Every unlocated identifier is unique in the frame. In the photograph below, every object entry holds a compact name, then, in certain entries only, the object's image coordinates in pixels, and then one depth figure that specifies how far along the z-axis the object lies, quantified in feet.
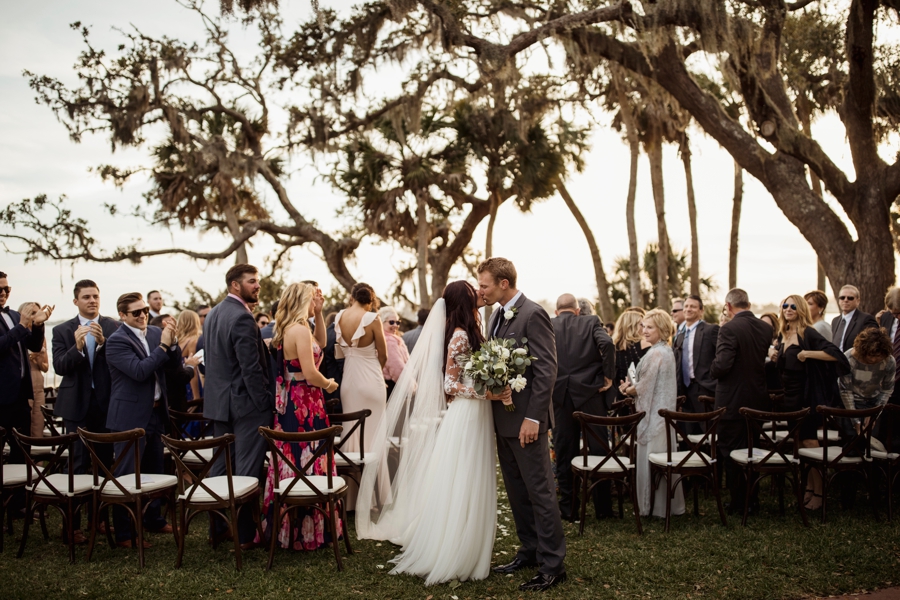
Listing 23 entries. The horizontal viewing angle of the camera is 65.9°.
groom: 14.61
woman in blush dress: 21.09
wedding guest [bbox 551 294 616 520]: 21.12
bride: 15.06
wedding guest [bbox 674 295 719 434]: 24.20
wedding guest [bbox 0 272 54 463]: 19.65
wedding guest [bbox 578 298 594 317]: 23.49
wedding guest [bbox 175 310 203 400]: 24.82
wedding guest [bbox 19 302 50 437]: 23.03
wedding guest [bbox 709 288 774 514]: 20.51
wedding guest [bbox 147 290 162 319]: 32.04
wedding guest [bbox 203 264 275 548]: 17.48
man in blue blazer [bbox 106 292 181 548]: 18.53
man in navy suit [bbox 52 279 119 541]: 18.78
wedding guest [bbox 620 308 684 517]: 20.30
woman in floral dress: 17.56
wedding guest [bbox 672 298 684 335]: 30.04
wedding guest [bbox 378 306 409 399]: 25.30
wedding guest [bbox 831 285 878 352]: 23.79
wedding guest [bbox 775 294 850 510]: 20.81
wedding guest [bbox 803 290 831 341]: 24.08
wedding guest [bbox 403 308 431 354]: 30.12
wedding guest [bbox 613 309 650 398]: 24.29
